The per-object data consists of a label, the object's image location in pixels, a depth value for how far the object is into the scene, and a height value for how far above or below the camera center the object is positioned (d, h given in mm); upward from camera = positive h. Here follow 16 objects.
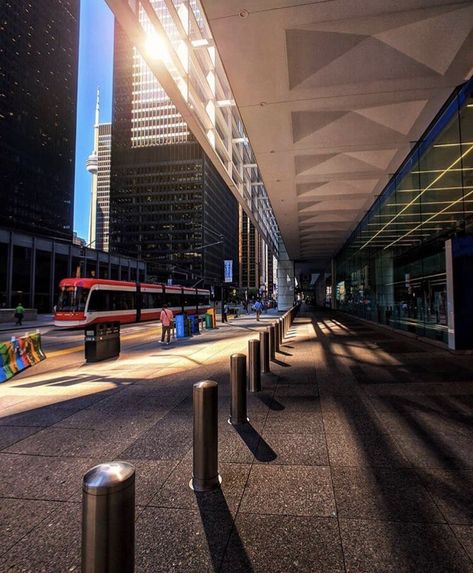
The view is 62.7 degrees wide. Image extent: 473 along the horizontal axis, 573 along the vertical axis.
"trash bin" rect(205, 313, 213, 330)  23661 -1217
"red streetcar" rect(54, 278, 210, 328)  23656 +29
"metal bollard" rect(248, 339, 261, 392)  7023 -1188
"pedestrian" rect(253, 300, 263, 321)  31712 -518
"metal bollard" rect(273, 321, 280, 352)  11741 -1043
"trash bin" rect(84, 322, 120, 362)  10945 -1175
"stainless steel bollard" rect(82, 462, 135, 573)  1794 -1042
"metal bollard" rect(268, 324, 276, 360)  10188 -1081
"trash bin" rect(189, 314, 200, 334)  19359 -1116
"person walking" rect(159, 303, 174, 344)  15147 -738
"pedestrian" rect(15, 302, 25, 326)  28259 -849
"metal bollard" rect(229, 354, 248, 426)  5086 -1170
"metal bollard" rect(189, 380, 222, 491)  3508 -1277
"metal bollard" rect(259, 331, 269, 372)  8805 -1101
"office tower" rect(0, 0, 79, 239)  90062 +48434
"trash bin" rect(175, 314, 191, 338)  18141 -1190
